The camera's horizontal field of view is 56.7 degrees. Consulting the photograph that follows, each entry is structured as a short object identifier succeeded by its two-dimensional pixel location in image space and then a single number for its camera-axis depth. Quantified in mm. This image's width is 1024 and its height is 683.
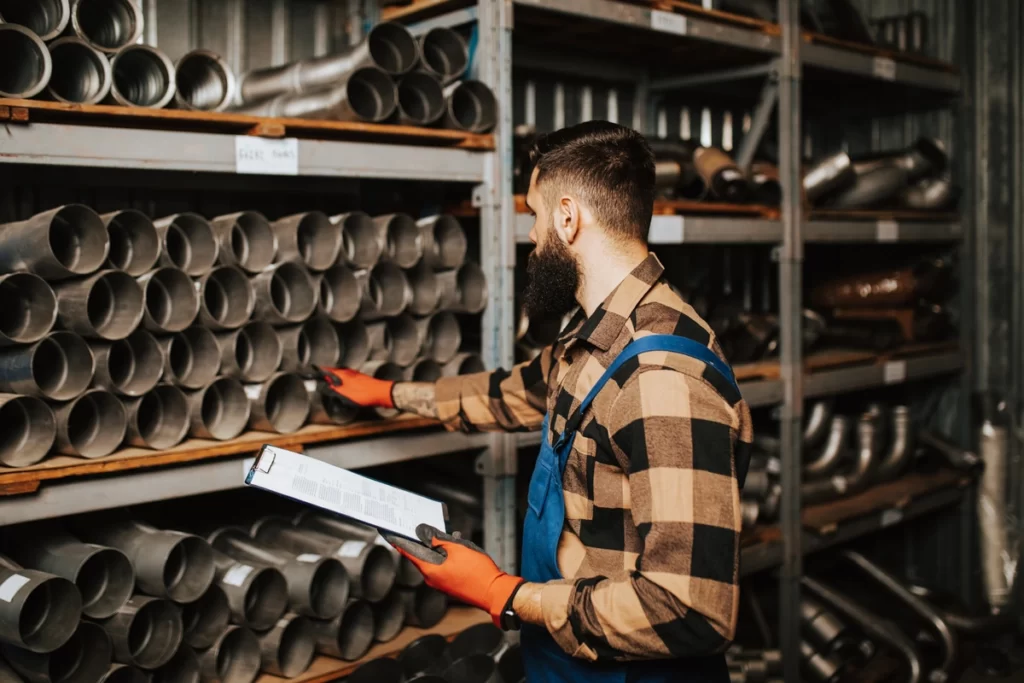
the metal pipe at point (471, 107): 2492
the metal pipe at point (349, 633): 2395
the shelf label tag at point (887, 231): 3795
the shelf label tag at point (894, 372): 3904
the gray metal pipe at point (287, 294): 2275
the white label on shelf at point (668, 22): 2885
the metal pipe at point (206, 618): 2201
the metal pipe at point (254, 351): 2232
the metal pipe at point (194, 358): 2170
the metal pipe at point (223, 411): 2180
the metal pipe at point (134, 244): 2084
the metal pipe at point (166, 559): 2105
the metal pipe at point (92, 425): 1962
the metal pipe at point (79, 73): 1956
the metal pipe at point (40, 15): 1929
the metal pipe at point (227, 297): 2201
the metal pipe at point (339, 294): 2389
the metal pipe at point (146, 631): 2037
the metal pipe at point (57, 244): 1893
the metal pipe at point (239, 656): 2260
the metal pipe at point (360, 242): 2438
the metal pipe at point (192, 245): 2197
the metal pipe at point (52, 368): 1894
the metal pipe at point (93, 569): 2020
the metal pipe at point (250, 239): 2275
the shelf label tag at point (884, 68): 3730
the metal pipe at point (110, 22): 2074
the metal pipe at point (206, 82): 2322
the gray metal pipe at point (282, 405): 2250
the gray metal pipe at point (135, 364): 2057
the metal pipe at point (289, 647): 2307
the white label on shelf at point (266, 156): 2111
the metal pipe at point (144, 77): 2053
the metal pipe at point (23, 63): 1847
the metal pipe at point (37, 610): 1797
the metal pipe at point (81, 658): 1975
